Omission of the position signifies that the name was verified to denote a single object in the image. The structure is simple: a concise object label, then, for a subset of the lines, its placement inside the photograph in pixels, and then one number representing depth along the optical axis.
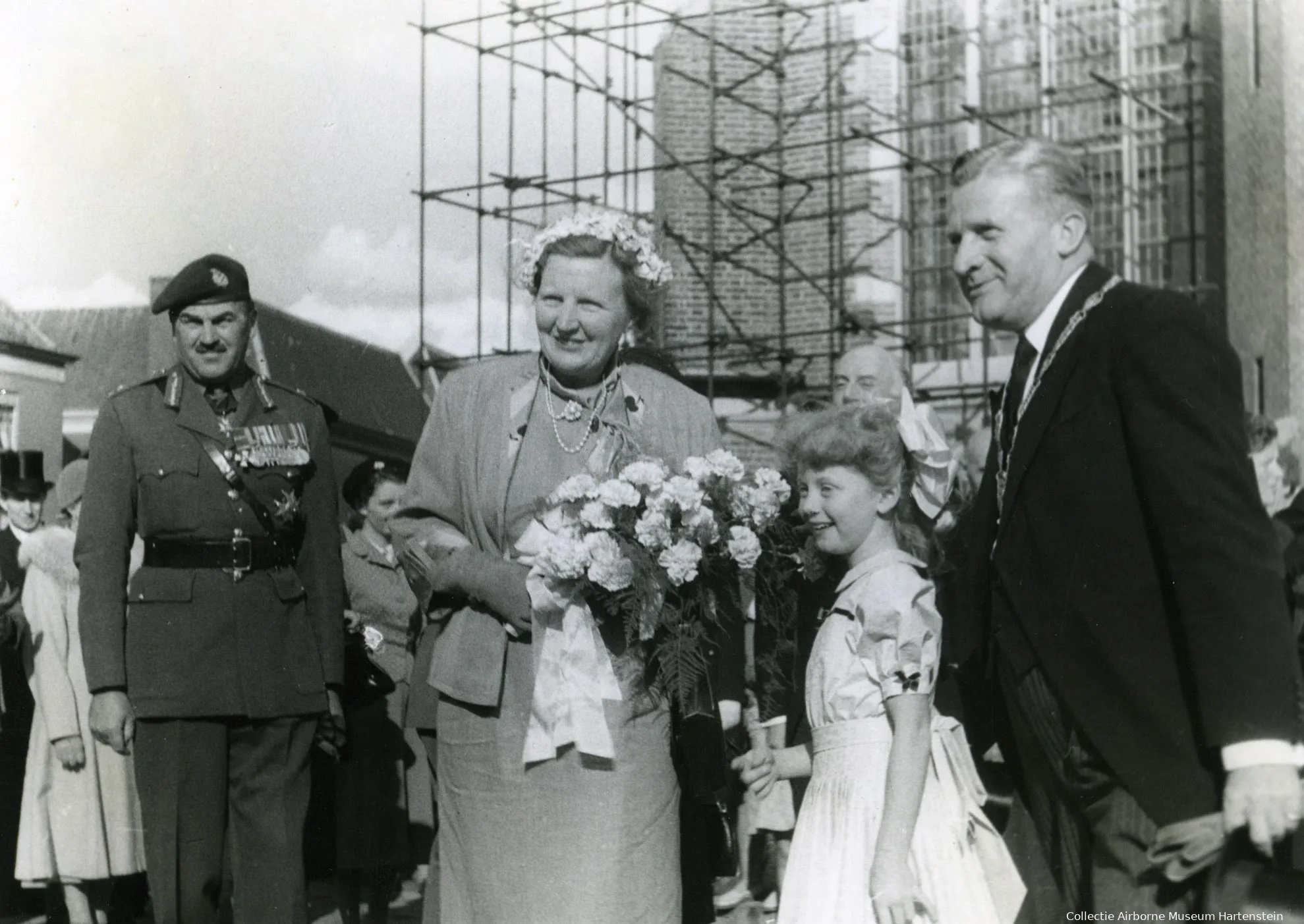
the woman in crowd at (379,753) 5.83
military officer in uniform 4.11
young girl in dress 3.28
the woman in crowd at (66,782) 5.64
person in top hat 5.72
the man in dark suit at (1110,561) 2.45
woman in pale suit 3.26
